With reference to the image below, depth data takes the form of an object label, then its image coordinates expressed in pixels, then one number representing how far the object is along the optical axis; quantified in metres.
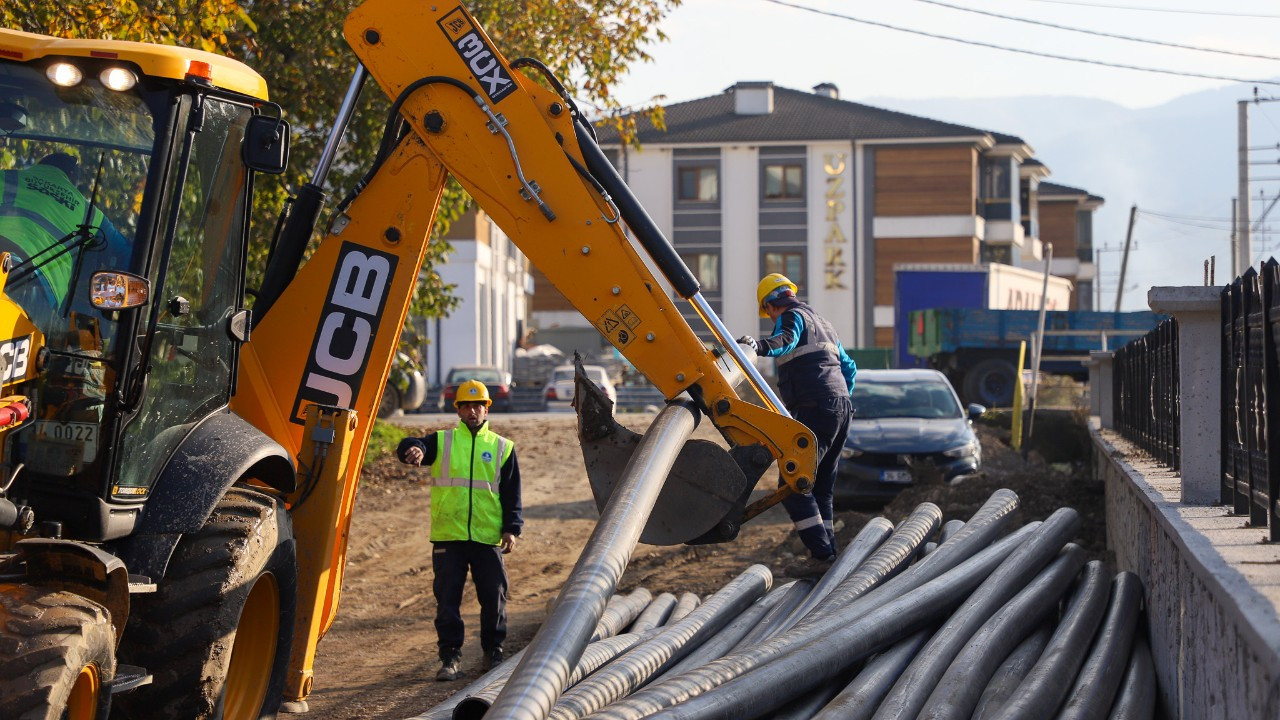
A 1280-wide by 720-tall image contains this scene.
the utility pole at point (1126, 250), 64.56
